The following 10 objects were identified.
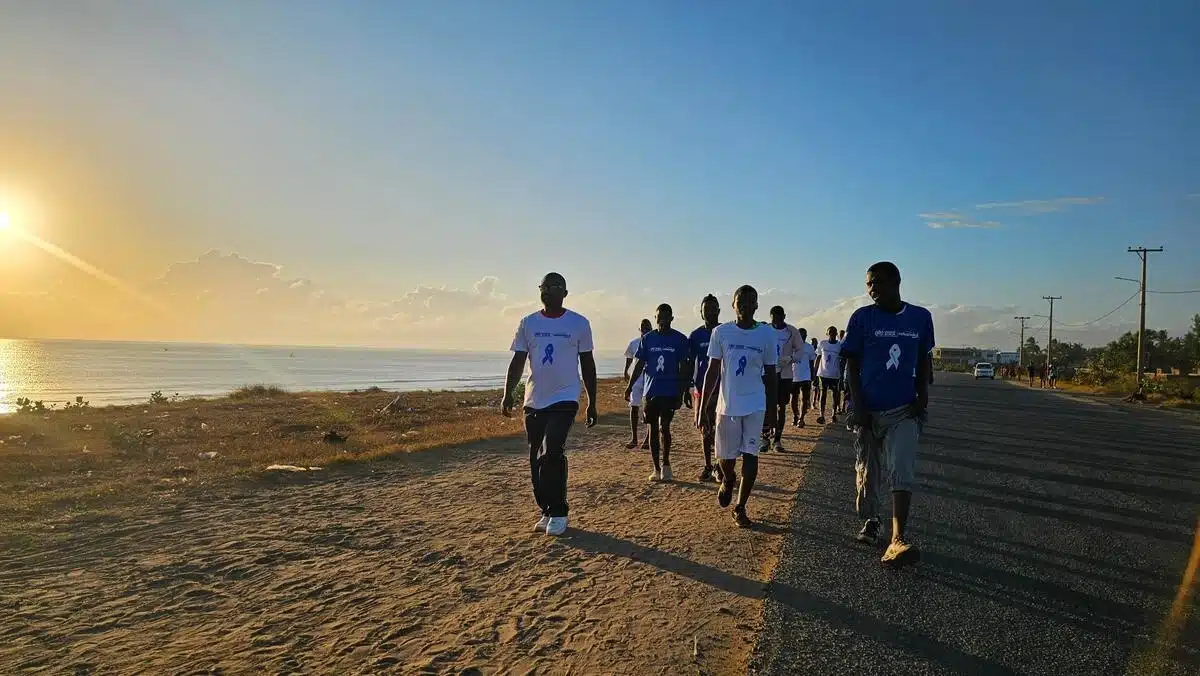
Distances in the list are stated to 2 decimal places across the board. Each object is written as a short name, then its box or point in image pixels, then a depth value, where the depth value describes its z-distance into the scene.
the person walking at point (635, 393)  10.76
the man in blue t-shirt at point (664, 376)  8.11
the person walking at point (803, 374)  12.70
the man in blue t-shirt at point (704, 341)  8.10
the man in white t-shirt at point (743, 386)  5.84
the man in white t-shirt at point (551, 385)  5.77
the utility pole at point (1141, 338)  31.01
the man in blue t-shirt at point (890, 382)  4.81
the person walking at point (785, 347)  11.36
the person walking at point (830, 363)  13.74
